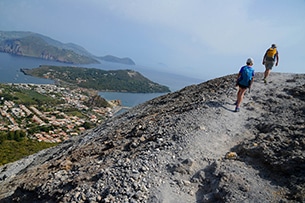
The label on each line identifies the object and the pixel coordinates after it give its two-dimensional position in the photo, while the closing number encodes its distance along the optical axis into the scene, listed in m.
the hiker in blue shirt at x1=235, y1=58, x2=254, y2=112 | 9.25
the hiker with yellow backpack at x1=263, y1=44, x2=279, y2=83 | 12.21
